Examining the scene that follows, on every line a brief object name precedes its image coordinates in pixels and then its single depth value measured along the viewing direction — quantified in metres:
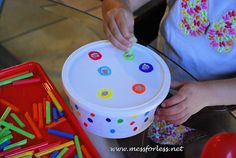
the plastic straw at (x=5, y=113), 0.50
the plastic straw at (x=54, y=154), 0.46
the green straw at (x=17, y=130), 0.48
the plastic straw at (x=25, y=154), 0.45
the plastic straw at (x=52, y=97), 0.52
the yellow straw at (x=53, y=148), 0.46
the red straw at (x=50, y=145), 0.47
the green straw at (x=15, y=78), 0.55
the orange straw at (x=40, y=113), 0.50
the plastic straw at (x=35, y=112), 0.51
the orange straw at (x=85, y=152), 0.46
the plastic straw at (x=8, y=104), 0.52
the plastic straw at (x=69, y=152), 0.46
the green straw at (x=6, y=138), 0.47
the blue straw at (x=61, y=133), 0.49
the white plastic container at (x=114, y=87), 0.45
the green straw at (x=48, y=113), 0.50
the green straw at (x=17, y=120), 0.50
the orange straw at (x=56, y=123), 0.50
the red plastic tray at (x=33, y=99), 0.48
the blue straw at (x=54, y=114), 0.51
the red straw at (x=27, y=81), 0.55
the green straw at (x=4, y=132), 0.48
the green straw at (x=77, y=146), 0.46
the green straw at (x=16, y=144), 0.46
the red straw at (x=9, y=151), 0.45
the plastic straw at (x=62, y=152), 0.46
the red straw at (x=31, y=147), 0.46
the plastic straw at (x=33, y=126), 0.49
